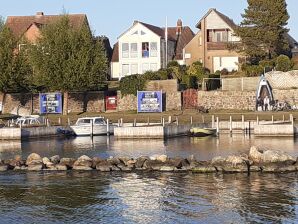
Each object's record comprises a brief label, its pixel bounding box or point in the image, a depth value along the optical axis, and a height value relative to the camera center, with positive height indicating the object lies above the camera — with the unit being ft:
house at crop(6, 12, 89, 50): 318.10 +46.76
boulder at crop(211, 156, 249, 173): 117.60 -9.51
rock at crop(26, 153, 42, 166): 129.15 -8.91
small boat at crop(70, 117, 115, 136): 211.82 -4.42
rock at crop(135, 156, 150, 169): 124.26 -9.21
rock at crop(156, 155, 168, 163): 124.27 -8.55
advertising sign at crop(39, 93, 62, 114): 258.78 +4.65
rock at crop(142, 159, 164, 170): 122.32 -9.58
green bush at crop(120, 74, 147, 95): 253.85 +11.27
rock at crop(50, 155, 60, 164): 130.52 -8.85
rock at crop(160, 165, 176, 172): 120.78 -10.13
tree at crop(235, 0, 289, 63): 263.90 +34.40
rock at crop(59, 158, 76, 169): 127.75 -9.26
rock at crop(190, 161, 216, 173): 118.52 -9.91
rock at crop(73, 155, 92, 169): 126.52 -9.20
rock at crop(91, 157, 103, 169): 126.41 -9.09
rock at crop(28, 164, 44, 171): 127.34 -10.06
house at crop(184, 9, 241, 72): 294.05 +32.05
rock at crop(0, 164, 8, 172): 128.44 -10.09
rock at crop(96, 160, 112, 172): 123.85 -9.86
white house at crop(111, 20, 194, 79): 311.88 +30.23
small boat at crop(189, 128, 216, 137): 202.90 -6.06
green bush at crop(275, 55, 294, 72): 253.03 +18.04
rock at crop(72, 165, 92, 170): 125.49 -10.09
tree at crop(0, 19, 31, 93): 258.78 +19.41
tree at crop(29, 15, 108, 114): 248.52 +20.65
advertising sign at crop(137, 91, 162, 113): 247.09 +4.20
